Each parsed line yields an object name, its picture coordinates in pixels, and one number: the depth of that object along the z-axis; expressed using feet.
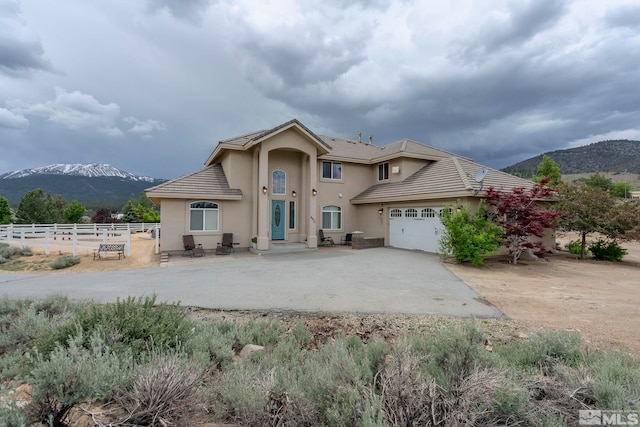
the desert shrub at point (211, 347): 11.47
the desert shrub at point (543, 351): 11.37
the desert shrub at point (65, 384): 7.95
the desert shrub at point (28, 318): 13.87
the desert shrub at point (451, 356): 9.41
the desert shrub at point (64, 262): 41.57
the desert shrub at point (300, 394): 8.00
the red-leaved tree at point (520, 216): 39.60
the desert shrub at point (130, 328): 11.21
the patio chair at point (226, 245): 51.16
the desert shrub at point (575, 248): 54.94
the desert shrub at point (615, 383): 8.23
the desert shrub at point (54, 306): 18.19
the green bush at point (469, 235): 38.24
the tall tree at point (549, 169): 107.55
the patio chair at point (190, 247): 49.29
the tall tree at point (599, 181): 144.71
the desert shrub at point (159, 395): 8.21
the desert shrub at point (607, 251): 48.85
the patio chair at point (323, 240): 62.49
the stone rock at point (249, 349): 13.43
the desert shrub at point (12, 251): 48.59
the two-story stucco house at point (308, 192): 50.55
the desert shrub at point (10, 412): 6.82
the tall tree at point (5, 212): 115.34
